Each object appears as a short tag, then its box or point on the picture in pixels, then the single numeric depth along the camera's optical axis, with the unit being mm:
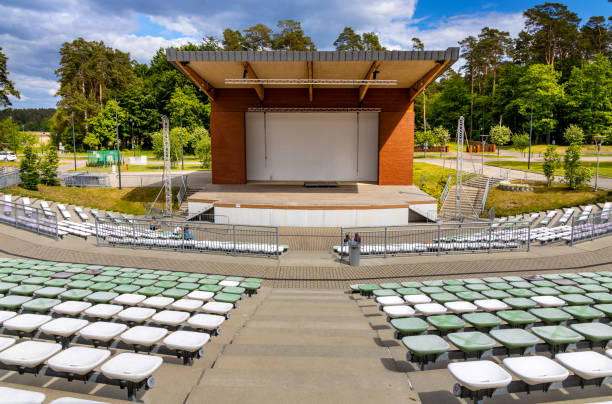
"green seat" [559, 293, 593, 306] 6499
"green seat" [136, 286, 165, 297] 7277
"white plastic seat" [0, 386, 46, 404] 3428
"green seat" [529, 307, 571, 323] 5703
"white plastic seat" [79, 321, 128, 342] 4984
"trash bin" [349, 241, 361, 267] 12257
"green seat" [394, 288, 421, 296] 7461
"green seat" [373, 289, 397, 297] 7504
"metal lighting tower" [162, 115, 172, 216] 23434
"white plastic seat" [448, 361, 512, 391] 3830
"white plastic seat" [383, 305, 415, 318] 6137
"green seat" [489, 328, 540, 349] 4863
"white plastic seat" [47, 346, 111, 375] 4094
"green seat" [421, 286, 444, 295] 7449
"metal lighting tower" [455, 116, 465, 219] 23975
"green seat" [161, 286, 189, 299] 7178
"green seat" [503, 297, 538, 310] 6364
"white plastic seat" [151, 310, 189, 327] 5664
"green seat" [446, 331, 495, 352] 4750
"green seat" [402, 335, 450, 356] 4680
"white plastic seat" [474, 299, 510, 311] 6305
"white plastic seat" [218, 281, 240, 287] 8367
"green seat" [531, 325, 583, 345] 4856
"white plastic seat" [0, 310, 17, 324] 5508
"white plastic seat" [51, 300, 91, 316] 5953
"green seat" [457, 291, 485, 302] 6973
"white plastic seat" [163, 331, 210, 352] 4805
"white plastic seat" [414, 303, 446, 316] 6141
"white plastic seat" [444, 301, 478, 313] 6199
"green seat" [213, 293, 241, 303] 6980
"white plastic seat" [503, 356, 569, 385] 3928
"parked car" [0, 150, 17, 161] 52156
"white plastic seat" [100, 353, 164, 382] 3963
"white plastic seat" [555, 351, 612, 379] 4062
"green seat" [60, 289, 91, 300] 6810
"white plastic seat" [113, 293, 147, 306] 6516
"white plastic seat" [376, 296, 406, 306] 6761
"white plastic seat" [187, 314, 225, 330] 5574
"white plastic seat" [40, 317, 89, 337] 5055
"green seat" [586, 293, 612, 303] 6621
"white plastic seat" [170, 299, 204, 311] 6355
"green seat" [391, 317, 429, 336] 5402
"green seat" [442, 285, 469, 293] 7641
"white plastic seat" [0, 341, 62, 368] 4215
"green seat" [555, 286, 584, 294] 7254
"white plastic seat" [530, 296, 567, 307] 6445
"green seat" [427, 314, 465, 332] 5449
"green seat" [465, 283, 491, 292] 7754
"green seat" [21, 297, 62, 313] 6129
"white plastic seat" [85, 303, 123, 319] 5867
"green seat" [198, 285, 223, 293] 7655
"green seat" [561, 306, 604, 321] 5816
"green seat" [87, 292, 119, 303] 6711
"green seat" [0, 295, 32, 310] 6195
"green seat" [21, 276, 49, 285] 7792
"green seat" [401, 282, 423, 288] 8258
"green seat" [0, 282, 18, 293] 7242
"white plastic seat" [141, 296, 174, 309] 6441
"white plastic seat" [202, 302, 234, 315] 6309
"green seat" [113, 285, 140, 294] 7461
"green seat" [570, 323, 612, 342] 4984
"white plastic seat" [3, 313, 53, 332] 5230
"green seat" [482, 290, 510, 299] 7019
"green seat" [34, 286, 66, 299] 6844
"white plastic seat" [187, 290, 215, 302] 6961
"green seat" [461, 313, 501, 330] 5570
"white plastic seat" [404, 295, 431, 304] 6758
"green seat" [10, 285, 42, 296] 7086
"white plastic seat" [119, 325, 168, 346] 4883
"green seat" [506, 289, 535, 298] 7082
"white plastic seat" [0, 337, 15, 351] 4605
